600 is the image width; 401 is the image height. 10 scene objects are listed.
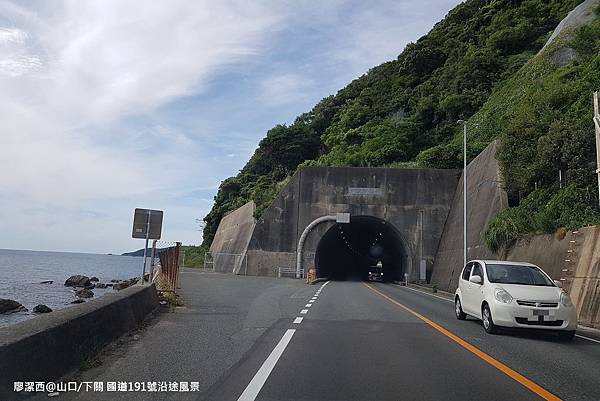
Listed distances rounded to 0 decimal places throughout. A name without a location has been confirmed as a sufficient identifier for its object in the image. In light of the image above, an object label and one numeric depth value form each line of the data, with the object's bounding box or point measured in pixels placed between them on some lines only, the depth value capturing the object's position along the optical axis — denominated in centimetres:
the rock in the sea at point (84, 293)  3588
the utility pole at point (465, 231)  2964
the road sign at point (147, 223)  1603
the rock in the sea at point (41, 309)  2544
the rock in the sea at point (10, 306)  2559
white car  1073
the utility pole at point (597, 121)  1562
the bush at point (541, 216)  1953
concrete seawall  527
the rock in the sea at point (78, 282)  4925
